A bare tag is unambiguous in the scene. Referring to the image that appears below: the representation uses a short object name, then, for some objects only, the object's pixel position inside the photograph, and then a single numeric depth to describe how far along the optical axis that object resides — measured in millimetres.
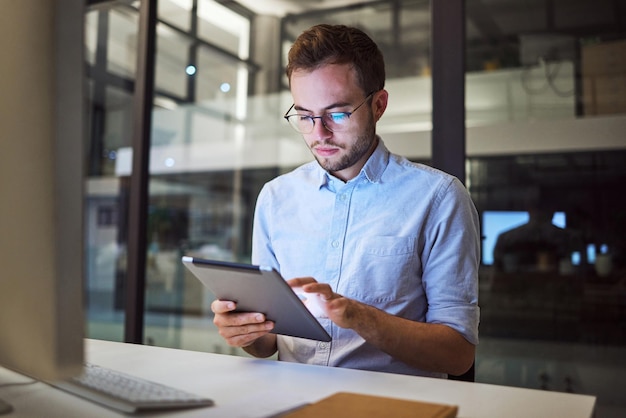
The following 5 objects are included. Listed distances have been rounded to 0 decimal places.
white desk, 760
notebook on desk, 658
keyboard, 721
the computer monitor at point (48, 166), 568
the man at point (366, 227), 1320
